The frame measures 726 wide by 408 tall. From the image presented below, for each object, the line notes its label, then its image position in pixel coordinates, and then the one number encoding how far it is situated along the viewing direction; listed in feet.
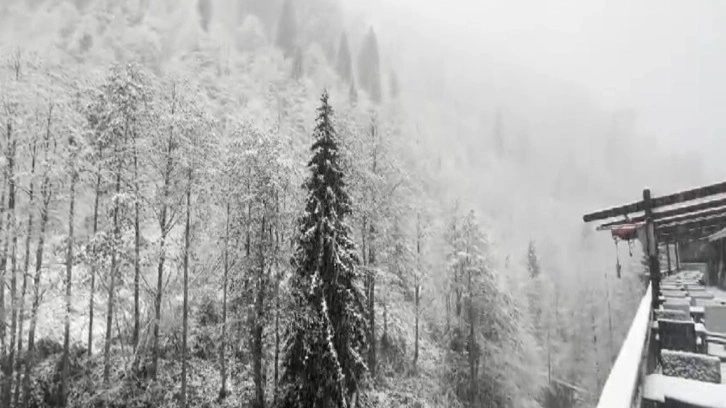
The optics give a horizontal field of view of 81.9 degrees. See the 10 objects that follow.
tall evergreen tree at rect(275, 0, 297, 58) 245.24
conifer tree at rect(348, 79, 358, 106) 237.66
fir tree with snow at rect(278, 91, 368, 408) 41.98
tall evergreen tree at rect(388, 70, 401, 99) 309.83
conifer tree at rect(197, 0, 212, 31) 208.95
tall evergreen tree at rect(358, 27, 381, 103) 286.05
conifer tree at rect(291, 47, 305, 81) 219.00
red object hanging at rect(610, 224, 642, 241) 40.46
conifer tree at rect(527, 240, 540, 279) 179.68
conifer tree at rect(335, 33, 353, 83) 263.59
